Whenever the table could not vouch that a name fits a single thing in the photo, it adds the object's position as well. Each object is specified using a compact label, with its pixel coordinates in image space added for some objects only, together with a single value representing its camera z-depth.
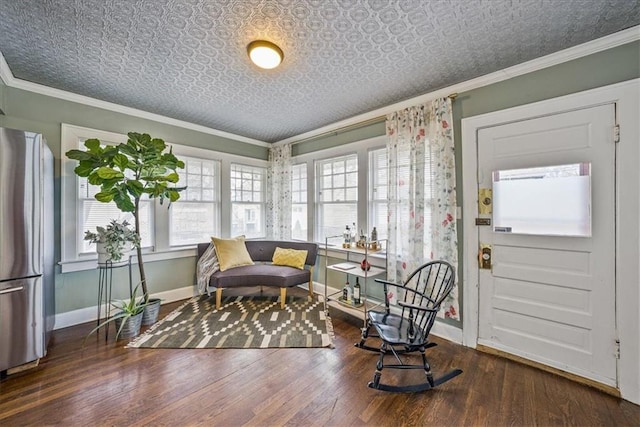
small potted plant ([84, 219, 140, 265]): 2.52
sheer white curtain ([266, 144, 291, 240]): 4.36
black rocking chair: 1.78
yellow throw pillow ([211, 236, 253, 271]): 3.54
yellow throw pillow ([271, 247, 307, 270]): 3.72
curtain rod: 2.67
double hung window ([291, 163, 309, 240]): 4.28
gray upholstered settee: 3.29
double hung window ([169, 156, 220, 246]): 3.68
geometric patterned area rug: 2.45
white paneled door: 1.85
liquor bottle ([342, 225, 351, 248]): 3.31
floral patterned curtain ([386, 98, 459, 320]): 2.49
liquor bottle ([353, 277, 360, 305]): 2.90
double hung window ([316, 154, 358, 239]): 3.60
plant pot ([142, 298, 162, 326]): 2.79
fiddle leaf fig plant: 2.48
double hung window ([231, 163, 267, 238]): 4.31
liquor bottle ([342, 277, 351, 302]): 3.00
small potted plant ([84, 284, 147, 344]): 2.52
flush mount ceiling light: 1.88
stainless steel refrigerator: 1.88
